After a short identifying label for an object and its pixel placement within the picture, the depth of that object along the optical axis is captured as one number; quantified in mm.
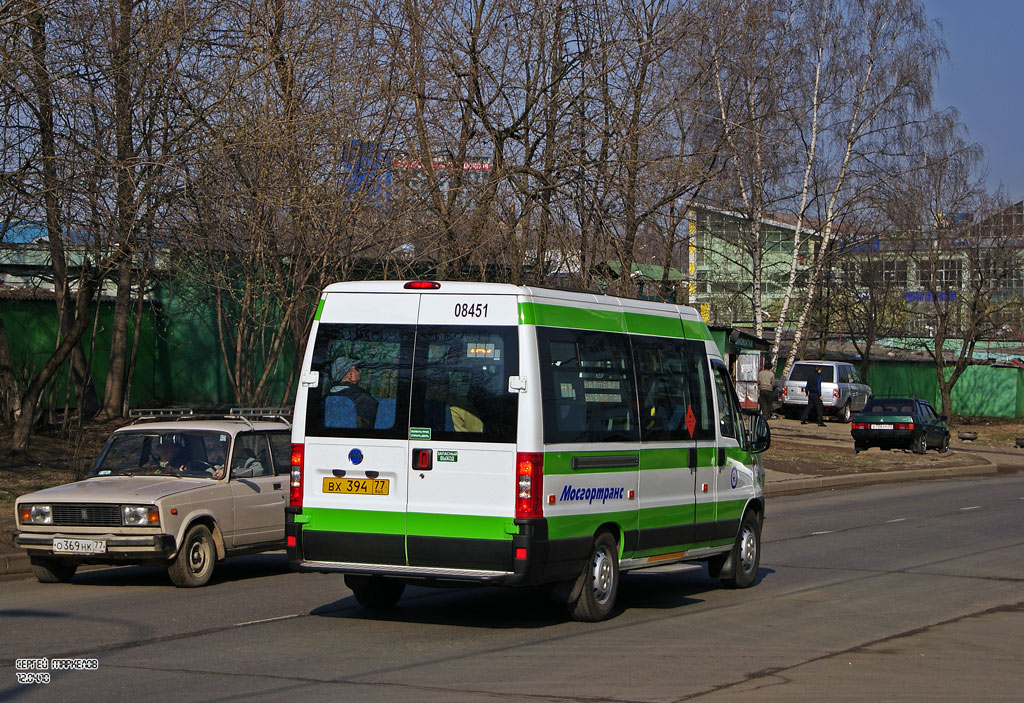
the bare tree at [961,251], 48281
